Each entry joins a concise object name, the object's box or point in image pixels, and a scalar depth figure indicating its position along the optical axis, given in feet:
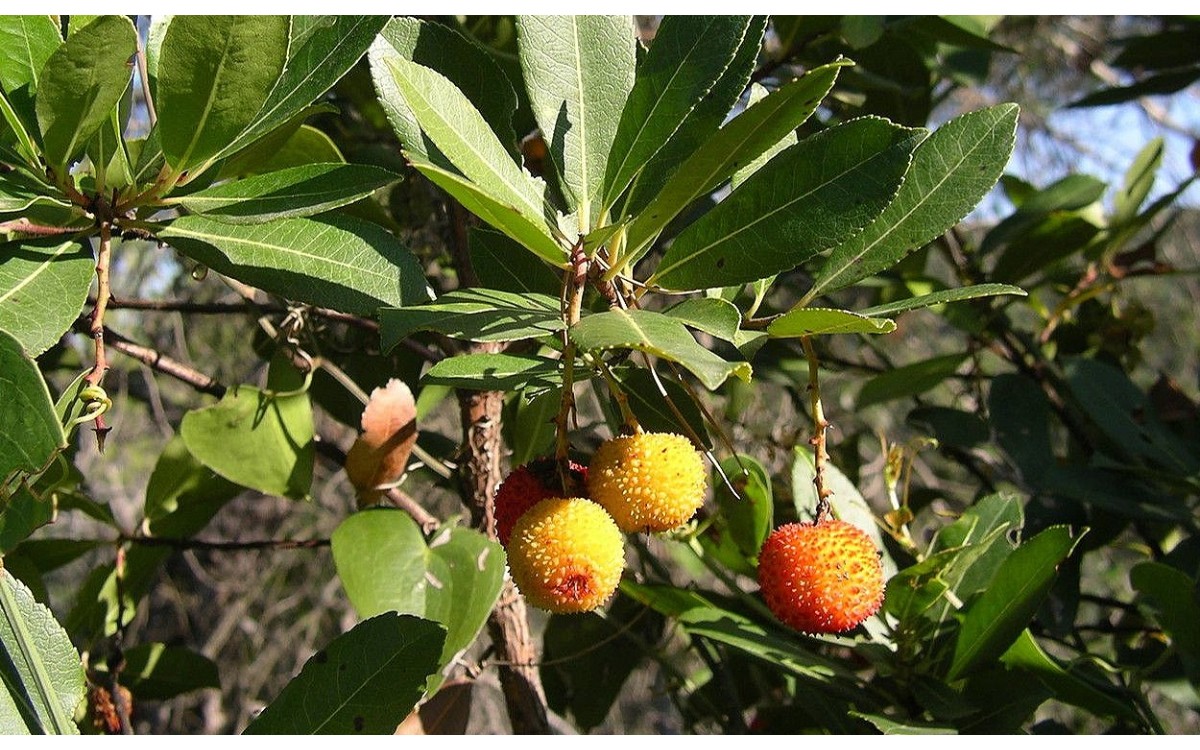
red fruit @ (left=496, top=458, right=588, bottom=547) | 0.87
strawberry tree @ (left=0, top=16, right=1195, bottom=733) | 0.80
